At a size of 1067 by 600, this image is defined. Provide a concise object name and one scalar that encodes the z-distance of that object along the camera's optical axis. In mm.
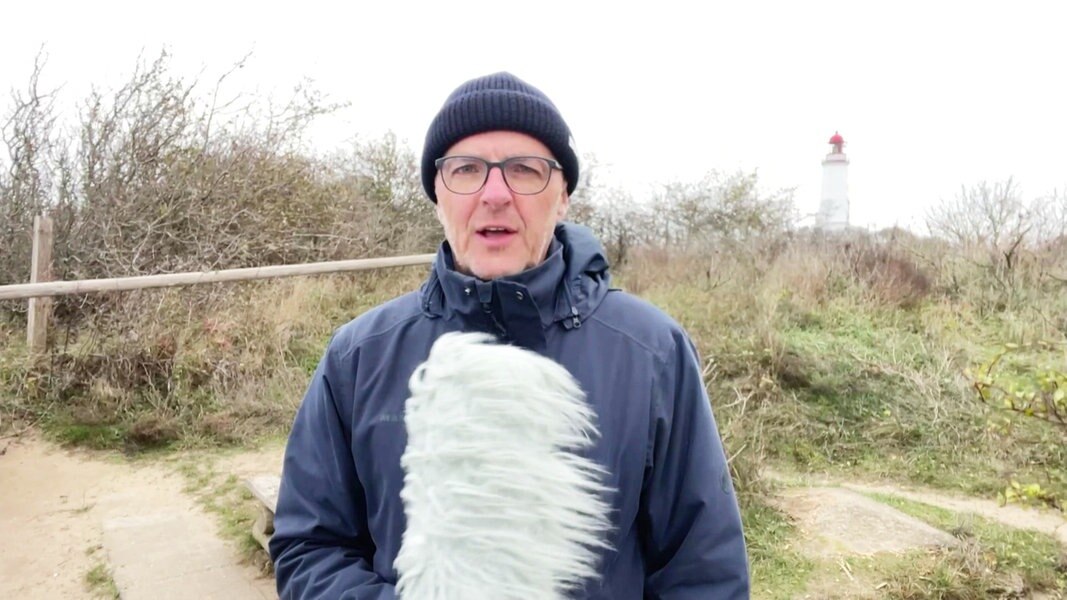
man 1245
